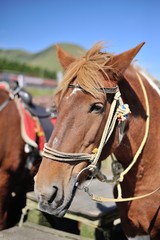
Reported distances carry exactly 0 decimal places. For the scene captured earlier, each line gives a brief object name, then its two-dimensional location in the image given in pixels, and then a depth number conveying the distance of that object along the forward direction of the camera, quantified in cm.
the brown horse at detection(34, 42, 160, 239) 172
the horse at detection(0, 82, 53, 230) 365
